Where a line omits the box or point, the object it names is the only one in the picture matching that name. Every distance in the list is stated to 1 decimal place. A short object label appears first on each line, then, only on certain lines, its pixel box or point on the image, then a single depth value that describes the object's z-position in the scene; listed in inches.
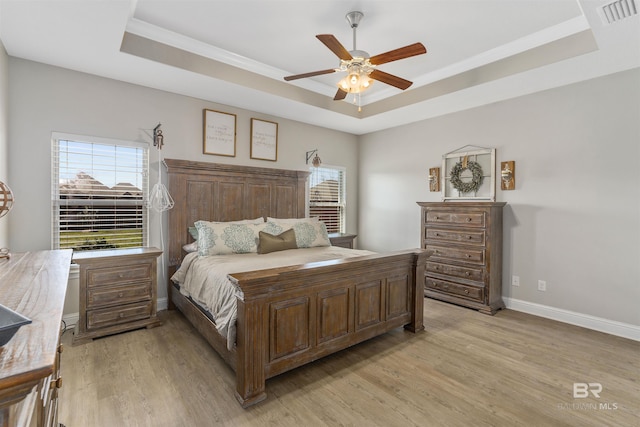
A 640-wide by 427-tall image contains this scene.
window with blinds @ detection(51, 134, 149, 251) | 125.9
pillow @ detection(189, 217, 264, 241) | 148.3
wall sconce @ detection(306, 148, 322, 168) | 197.5
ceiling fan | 93.5
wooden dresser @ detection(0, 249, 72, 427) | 25.6
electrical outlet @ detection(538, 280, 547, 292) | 144.7
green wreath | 166.6
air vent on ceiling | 85.0
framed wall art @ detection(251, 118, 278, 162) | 176.1
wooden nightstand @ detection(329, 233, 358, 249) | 185.6
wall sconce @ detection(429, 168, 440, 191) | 184.4
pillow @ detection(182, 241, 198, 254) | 139.1
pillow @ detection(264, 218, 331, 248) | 148.9
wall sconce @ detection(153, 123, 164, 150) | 139.9
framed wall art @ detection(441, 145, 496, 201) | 163.3
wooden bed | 81.2
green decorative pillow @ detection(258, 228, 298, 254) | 136.3
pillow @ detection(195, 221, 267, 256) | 128.6
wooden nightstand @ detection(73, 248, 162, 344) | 112.8
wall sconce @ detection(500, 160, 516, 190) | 154.3
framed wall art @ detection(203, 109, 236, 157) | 159.6
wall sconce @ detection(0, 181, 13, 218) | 78.0
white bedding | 87.6
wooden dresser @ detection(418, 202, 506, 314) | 148.5
